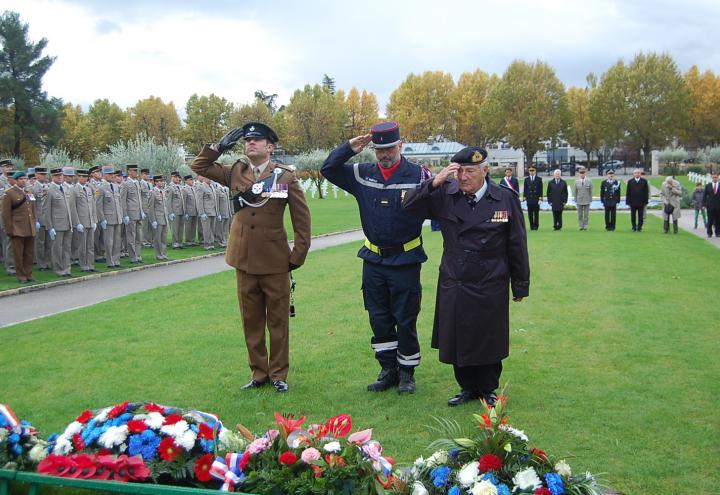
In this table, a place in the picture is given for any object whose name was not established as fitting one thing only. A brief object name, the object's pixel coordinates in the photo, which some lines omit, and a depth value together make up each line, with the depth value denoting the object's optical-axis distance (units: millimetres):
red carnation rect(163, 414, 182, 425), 3920
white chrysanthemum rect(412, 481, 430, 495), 3186
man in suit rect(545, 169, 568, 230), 24672
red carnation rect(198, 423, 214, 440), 3836
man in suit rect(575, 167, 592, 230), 24781
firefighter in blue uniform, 6480
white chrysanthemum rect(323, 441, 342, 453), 3385
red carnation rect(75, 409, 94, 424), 4116
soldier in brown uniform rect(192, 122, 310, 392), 6656
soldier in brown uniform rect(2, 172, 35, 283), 15188
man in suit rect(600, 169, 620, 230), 23688
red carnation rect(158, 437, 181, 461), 3684
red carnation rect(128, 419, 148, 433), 3850
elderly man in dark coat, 5922
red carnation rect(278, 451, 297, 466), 3359
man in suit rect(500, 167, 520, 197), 22948
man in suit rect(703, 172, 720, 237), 21359
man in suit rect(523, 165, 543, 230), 24828
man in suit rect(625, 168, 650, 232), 23203
